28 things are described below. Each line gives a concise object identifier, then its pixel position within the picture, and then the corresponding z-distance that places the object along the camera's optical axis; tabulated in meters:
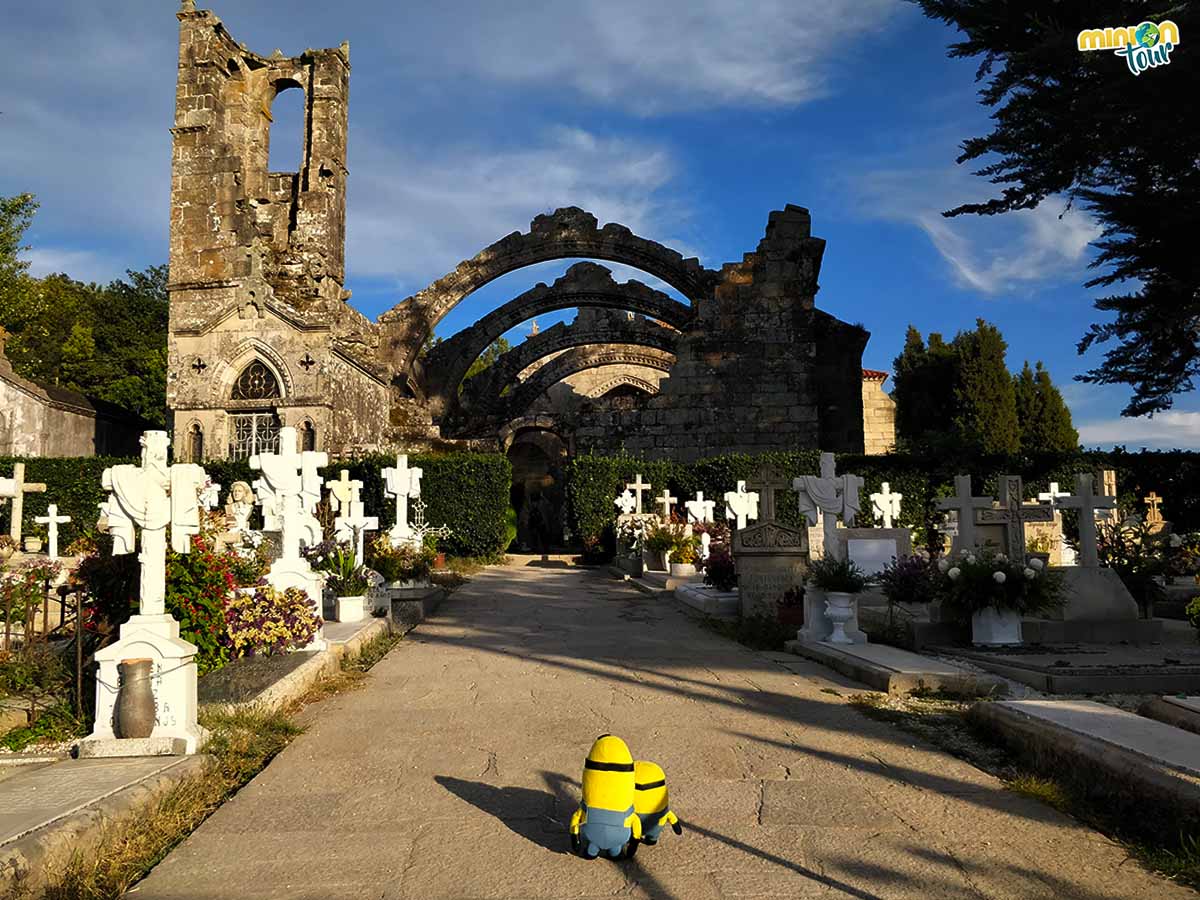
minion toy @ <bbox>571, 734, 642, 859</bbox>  3.29
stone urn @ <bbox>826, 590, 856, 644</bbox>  8.01
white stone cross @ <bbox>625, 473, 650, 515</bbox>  20.33
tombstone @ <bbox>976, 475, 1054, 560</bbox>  9.26
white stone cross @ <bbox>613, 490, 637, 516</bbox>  19.97
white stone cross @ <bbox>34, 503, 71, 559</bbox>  15.27
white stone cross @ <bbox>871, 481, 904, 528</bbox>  16.59
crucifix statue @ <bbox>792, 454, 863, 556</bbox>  9.49
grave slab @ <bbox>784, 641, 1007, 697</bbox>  6.17
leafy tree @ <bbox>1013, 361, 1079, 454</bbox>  39.97
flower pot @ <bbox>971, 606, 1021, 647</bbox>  8.00
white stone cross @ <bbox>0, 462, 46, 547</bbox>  14.10
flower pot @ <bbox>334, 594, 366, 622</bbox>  9.80
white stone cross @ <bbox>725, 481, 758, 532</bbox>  15.90
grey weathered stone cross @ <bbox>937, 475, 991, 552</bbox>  9.27
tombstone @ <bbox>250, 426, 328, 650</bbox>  8.74
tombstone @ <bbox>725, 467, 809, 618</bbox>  10.20
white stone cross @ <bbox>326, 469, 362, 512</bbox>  13.01
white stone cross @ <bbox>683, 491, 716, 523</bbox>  18.69
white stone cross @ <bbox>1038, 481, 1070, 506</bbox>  15.72
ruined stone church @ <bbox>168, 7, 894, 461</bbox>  20.27
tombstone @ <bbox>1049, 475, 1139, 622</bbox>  8.40
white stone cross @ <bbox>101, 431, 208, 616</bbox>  5.03
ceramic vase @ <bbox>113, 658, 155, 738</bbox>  4.59
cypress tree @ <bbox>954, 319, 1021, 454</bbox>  38.78
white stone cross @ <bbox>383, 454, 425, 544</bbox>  14.44
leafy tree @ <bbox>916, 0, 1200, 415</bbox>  12.72
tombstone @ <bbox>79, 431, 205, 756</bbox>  4.62
